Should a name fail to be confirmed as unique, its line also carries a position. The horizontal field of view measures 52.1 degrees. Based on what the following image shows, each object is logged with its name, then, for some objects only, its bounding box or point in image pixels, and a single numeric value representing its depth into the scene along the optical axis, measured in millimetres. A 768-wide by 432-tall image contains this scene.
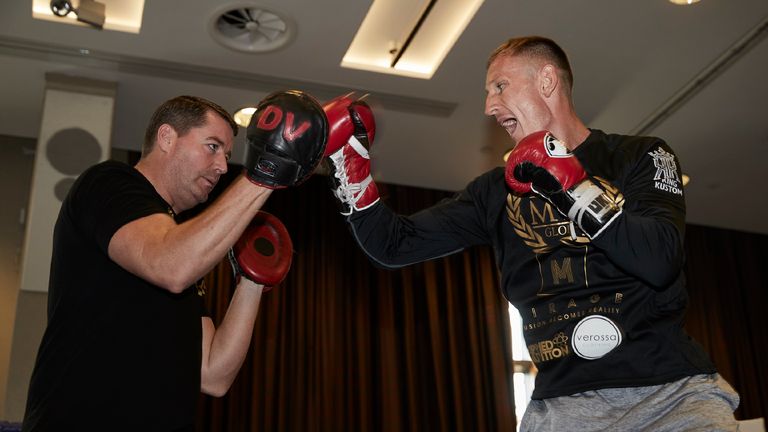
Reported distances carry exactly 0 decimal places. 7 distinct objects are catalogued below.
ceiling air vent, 4688
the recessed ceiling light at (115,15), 4652
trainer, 1917
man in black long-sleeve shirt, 1825
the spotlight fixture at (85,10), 4379
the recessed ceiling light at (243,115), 5488
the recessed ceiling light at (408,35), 4895
